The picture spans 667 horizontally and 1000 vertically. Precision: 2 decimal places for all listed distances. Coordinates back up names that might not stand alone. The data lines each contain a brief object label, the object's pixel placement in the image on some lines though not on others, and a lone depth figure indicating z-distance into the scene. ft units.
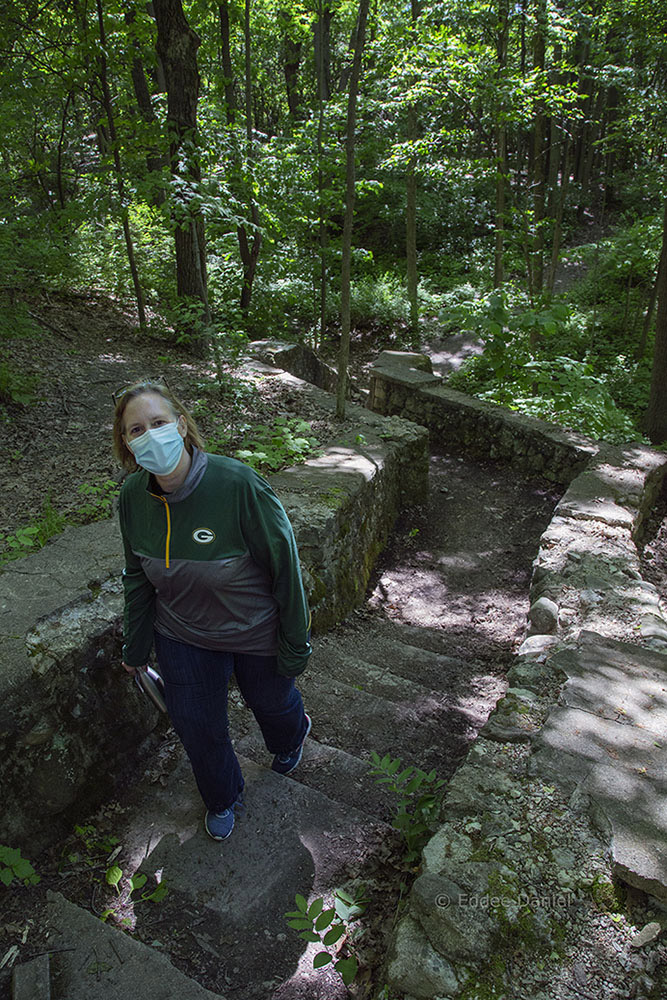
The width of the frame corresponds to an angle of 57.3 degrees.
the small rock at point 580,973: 5.56
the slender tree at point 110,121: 22.47
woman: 7.04
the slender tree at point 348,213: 17.00
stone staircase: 6.47
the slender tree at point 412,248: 41.30
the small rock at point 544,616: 12.78
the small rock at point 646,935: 5.85
